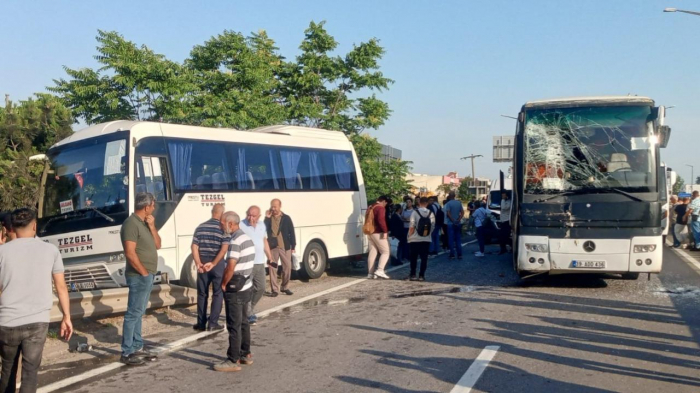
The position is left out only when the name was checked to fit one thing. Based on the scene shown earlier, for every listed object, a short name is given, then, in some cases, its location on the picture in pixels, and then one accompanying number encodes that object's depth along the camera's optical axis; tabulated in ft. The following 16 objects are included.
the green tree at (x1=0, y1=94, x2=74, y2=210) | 66.95
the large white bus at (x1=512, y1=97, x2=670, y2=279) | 41.73
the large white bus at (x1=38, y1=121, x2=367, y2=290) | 40.09
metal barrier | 31.42
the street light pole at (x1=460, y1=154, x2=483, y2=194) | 260.58
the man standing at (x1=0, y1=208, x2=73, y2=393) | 17.31
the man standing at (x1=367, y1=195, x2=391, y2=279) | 51.19
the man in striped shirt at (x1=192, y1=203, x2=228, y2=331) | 31.99
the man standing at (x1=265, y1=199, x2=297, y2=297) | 44.68
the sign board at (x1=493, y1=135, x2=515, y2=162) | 196.33
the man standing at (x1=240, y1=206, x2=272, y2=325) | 33.68
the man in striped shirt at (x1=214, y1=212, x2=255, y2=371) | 24.80
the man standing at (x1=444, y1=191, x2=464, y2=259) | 67.36
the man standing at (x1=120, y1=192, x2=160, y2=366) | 26.12
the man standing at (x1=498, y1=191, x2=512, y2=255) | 69.67
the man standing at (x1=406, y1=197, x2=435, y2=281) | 48.70
